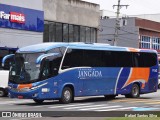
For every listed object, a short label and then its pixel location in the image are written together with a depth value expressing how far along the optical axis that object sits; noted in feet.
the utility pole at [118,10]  189.06
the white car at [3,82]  99.25
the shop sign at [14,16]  125.22
